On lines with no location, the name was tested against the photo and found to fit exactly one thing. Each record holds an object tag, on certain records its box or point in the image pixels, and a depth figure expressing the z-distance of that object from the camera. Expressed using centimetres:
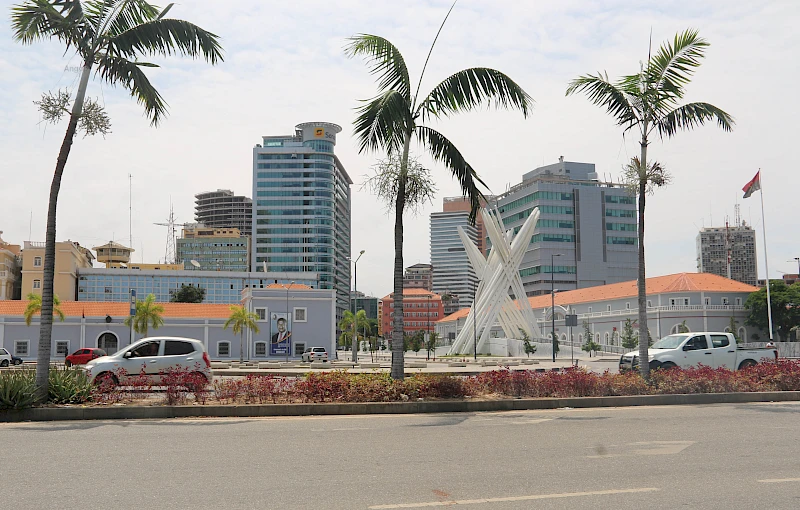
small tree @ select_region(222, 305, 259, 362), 5666
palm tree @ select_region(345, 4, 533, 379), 1555
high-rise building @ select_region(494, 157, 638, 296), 13662
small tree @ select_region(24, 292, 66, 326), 5402
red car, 4266
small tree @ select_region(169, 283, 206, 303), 12175
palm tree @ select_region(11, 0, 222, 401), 1502
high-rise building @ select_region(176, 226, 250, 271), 17450
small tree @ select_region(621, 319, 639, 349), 7244
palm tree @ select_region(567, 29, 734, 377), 1812
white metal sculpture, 7350
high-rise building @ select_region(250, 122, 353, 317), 15312
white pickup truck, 2203
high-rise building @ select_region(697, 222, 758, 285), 19862
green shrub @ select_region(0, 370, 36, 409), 1305
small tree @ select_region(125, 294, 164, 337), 5469
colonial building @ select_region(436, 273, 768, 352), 7550
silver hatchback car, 1858
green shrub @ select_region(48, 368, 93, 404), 1401
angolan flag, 4872
